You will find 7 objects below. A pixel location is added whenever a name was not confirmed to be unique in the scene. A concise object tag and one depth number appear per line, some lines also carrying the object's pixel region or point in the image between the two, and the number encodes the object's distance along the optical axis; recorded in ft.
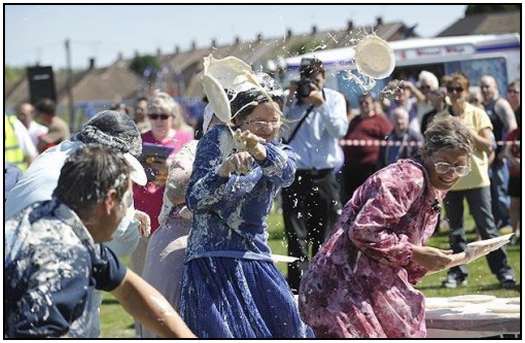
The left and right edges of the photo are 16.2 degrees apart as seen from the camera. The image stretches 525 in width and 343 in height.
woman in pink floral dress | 25.84
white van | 88.96
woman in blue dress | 26.06
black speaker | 96.34
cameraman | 50.42
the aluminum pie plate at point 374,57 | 29.91
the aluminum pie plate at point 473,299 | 37.16
